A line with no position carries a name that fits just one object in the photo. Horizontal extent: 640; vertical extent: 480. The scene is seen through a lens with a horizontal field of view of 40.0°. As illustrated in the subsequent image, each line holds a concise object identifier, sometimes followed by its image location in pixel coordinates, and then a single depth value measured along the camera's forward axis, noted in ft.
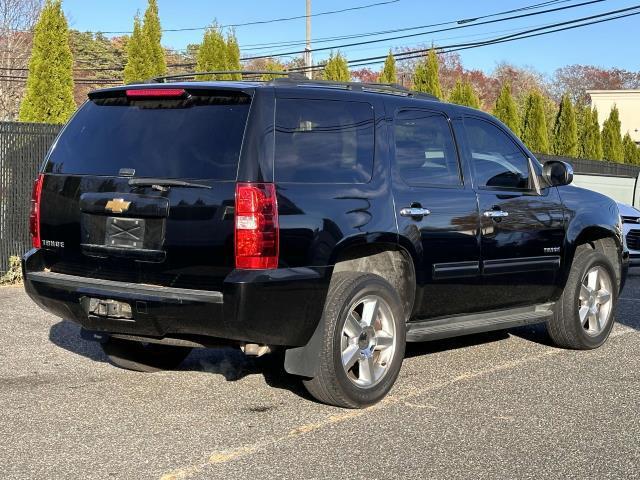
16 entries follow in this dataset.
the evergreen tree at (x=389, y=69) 88.12
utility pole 111.04
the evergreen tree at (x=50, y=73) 51.29
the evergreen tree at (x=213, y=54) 73.92
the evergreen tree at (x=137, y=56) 63.41
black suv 15.57
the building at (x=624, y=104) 221.87
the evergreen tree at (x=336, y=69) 84.74
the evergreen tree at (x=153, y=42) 64.18
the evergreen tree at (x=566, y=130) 108.27
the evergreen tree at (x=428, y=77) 86.12
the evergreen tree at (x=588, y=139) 116.67
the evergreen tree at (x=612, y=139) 124.52
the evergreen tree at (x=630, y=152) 133.08
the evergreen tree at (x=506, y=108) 94.94
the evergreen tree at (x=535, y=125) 99.09
